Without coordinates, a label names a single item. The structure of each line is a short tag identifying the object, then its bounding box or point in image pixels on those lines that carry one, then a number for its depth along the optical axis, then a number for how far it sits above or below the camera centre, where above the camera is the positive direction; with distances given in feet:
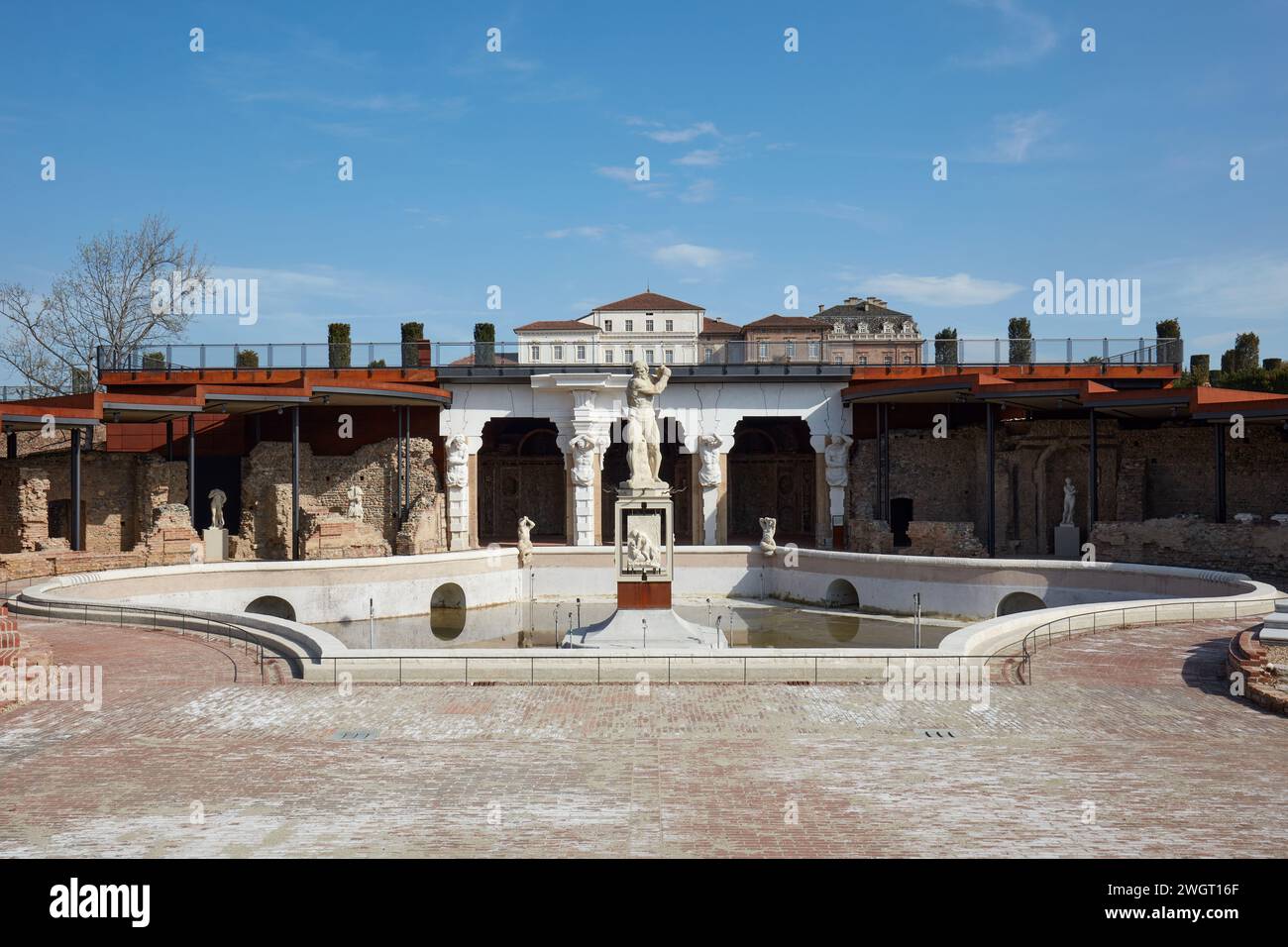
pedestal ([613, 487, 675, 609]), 76.79 -4.90
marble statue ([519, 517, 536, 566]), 111.86 -6.12
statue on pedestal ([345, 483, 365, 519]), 121.90 -1.87
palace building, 115.24 +5.03
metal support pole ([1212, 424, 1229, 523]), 102.84 +1.57
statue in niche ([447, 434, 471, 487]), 138.41 +3.28
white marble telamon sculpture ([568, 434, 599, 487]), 137.28 +3.41
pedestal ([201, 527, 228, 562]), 118.01 -6.29
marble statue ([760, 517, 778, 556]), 112.88 -5.67
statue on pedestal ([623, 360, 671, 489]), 77.20 +3.64
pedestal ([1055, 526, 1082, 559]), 118.11 -6.83
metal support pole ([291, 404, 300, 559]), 115.65 +0.62
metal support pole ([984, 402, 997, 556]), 113.21 +0.16
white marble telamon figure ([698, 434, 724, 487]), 139.13 +3.19
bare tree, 164.14 +26.17
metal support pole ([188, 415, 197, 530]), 110.63 +2.47
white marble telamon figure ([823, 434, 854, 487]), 138.10 +3.19
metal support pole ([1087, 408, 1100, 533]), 112.02 +0.94
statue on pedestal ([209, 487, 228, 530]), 120.06 -2.18
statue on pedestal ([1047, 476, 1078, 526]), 117.19 -1.78
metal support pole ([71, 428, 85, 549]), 104.78 -1.42
